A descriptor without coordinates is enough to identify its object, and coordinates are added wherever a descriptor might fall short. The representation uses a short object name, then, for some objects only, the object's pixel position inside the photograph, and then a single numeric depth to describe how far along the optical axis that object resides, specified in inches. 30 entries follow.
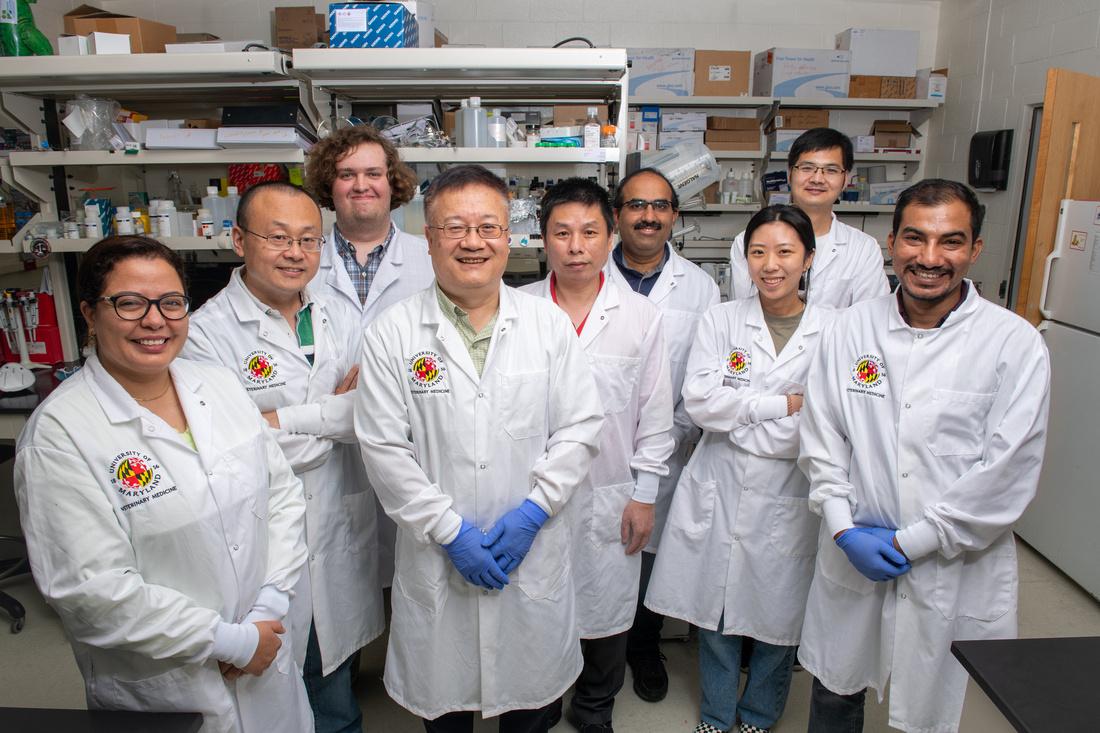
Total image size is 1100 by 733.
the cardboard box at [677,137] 175.0
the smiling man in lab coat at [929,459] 56.8
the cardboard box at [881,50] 171.8
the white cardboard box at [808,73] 170.1
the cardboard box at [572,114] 116.0
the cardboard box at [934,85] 175.6
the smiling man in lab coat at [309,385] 62.7
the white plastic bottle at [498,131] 101.2
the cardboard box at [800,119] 173.3
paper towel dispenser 153.3
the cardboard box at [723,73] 173.3
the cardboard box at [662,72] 172.4
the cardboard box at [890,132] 180.2
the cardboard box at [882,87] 174.6
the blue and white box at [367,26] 95.0
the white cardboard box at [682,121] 175.5
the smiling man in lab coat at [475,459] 57.7
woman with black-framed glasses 43.9
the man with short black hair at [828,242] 89.4
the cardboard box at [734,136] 176.2
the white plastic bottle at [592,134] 97.2
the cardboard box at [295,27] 145.6
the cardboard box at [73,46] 98.2
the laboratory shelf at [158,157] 100.7
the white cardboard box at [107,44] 98.9
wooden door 108.4
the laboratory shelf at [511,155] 97.3
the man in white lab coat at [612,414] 72.3
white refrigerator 109.6
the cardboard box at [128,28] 106.2
